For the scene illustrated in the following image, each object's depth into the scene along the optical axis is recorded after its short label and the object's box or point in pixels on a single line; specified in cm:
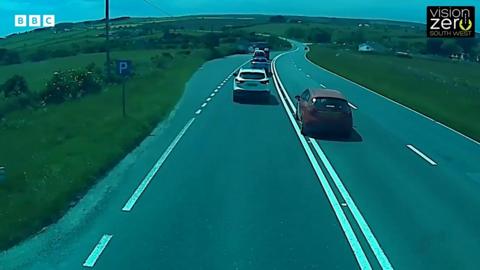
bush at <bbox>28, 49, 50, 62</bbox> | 8256
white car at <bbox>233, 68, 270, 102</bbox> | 3150
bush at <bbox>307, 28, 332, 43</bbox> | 18300
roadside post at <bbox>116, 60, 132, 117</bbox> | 2203
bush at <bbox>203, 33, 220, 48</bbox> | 10972
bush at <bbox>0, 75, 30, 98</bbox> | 4362
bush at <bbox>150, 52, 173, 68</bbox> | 6424
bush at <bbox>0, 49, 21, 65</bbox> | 7692
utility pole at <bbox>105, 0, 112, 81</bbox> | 3919
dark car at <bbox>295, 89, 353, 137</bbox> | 2061
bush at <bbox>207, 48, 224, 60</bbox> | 8399
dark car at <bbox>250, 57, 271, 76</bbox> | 5007
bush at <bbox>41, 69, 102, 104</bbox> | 3978
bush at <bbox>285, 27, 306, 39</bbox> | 19572
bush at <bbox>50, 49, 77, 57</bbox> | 8763
